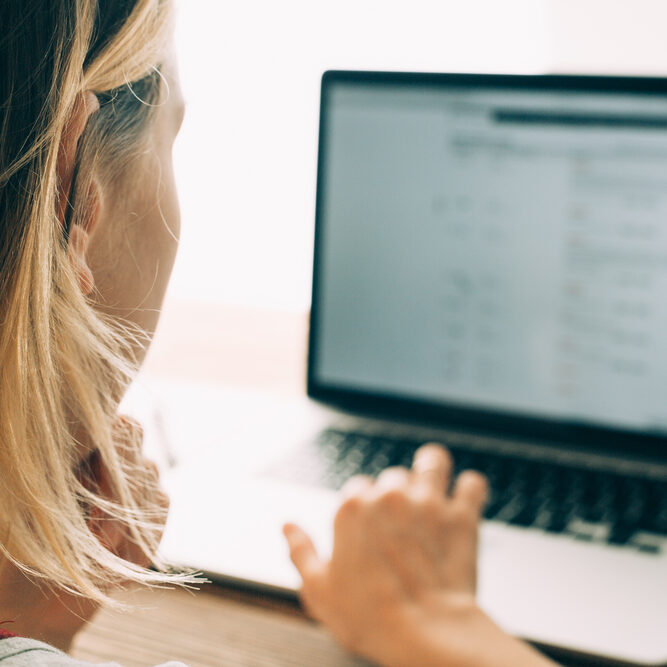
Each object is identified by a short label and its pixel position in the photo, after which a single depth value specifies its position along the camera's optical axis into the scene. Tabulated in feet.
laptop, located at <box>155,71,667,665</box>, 2.62
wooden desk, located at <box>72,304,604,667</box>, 2.15
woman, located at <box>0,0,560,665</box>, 1.92
